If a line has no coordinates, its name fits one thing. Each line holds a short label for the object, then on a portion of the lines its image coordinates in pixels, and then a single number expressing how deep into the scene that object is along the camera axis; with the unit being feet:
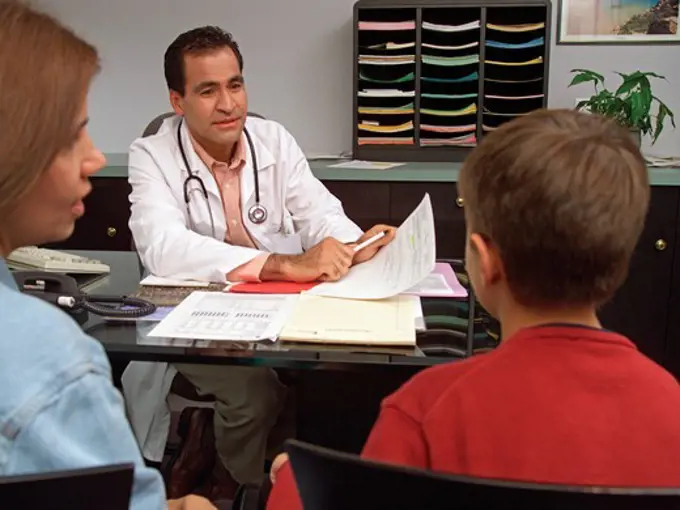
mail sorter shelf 8.93
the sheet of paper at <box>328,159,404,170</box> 8.83
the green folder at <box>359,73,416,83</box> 9.07
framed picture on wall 9.29
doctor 5.09
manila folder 3.65
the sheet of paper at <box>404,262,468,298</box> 4.52
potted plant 8.32
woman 1.82
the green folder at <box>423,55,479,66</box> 8.94
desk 3.43
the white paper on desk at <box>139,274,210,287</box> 4.78
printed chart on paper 3.73
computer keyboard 4.93
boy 2.13
